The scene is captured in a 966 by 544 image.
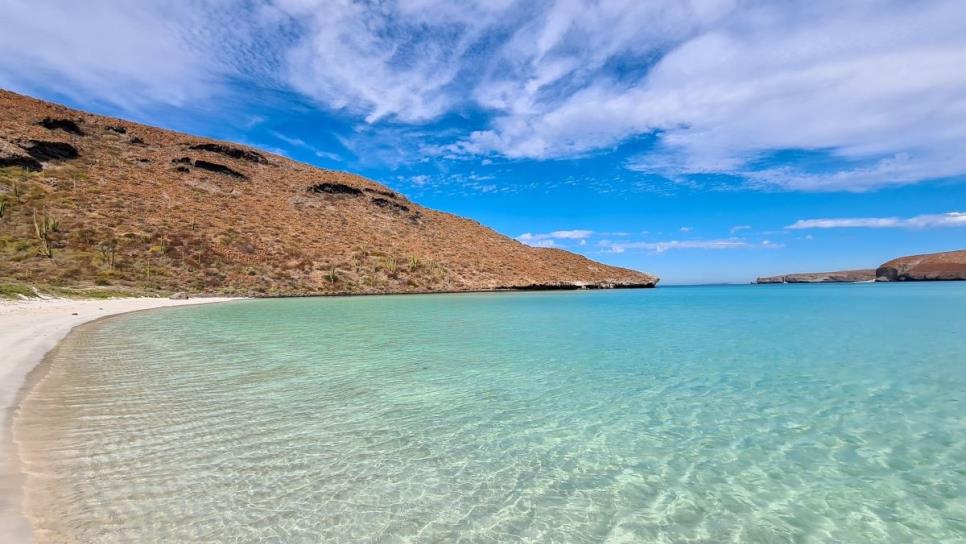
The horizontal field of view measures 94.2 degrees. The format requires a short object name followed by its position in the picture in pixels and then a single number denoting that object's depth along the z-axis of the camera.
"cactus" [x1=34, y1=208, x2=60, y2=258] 38.29
